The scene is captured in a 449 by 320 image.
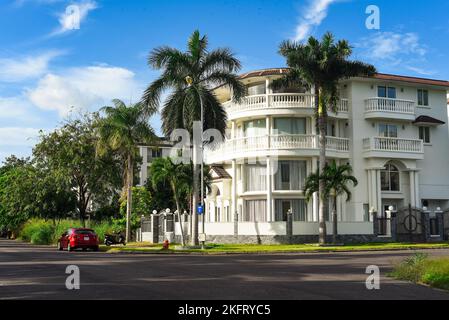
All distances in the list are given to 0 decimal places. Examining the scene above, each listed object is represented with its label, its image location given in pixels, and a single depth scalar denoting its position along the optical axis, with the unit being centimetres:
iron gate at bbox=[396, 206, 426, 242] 4091
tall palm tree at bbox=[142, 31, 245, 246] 3400
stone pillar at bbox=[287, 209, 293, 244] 3653
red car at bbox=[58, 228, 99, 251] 3459
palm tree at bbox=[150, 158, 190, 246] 3566
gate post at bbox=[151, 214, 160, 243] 4247
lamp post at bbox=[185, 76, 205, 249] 3284
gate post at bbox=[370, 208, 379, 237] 3912
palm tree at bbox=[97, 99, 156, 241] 4334
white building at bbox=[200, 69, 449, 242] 3947
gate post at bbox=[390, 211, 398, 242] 3941
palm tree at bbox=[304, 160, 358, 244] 3484
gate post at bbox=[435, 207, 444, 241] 4084
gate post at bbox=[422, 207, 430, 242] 4044
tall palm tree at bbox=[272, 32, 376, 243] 3566
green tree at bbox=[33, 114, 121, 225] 5109
